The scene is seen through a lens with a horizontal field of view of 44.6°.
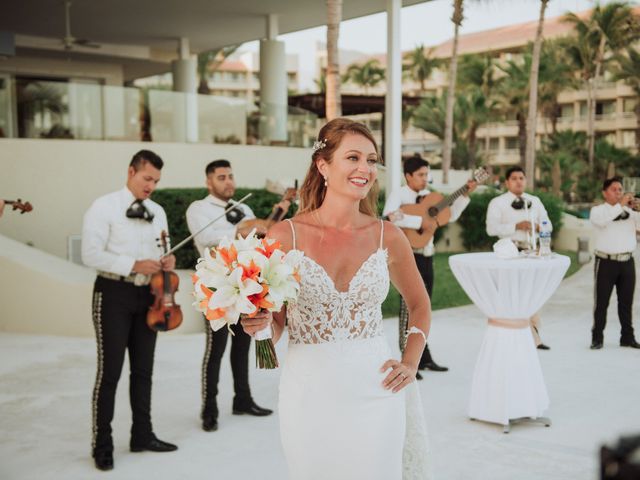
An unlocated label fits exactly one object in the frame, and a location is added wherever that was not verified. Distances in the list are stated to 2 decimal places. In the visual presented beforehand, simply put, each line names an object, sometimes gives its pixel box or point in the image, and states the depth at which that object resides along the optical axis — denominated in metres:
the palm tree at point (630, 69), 48.47
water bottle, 6.88
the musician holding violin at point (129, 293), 5.44
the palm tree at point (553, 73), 49.22
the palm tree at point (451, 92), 25.62
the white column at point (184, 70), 23.59
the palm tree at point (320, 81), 73.33
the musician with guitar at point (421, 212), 7.96
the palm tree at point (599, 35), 46.81
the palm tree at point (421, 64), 61.31
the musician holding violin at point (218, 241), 6.40
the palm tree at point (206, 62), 52.41
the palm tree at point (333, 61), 13.16
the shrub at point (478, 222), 21.82
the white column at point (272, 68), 20.62
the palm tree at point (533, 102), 26.98
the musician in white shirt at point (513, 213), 8.84
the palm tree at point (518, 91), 50.12
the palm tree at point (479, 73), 54.28
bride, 3.13
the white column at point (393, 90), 16.69
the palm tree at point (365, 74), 67.90
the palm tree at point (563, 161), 43.62
